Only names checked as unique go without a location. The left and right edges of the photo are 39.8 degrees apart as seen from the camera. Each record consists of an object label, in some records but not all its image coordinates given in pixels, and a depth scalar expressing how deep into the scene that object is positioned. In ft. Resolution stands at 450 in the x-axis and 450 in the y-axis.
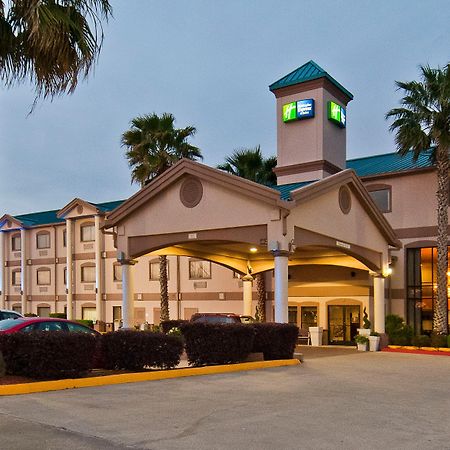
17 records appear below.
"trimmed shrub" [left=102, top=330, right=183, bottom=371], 48.44
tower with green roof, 86.99
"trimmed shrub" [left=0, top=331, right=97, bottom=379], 40.93
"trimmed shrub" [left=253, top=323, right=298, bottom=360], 59.93
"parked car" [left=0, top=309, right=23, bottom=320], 79.63
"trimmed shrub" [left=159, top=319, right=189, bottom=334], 77.42
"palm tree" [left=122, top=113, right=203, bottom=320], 100.99
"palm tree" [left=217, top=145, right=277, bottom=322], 108.88
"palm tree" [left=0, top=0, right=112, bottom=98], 39.88
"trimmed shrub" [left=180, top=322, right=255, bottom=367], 54.95
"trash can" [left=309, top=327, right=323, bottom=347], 94.07
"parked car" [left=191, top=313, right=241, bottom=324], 75.97
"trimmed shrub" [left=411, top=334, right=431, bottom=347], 82.02
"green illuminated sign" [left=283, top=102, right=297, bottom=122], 88.63
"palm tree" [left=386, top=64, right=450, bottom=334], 81.56
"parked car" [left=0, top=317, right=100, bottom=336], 50.45
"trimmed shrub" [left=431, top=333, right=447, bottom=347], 80.18
